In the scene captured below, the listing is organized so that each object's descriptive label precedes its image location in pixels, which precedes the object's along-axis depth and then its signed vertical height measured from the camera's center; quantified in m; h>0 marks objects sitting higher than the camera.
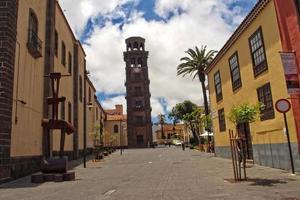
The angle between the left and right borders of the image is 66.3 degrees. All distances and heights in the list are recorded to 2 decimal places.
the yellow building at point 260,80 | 10.85 +3.09
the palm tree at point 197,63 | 30.30 +9.64
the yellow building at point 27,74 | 10.04 +3.67
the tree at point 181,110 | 59.76 +7.09
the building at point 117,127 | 60.99 +3.61
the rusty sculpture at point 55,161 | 9.96 -0.77
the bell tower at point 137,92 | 58.24 +12.23
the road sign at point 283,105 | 8.93 +1.02
